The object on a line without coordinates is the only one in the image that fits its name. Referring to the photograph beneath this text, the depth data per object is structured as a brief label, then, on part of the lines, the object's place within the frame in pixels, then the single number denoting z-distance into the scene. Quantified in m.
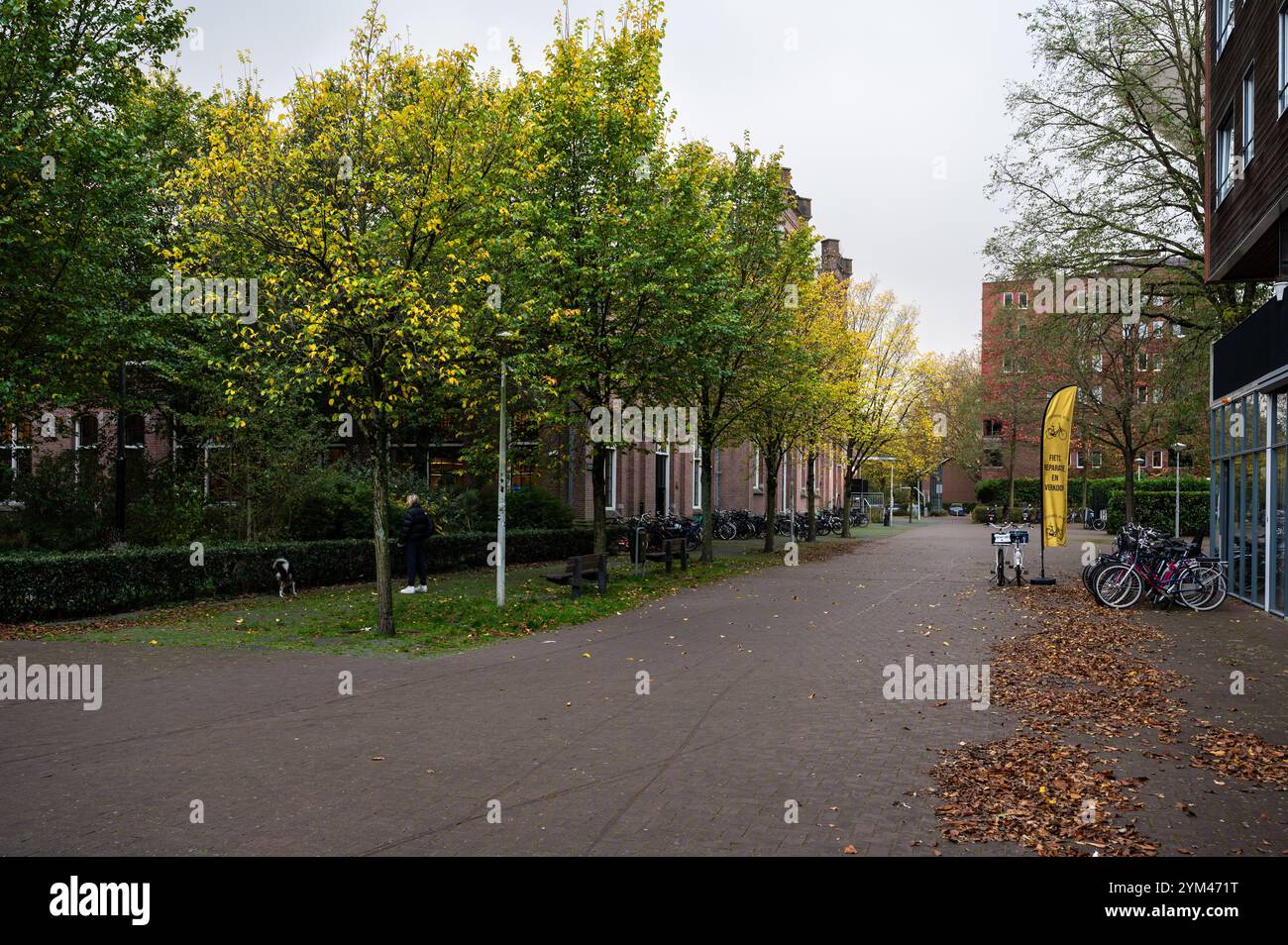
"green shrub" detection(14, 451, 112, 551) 19.02
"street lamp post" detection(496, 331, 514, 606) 14.27
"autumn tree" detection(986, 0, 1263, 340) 22.97
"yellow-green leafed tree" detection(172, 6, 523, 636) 11.52
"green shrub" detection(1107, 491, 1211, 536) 40.44
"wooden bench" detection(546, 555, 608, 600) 16.14
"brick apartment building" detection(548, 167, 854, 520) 29.86
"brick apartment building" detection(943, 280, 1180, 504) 24.42
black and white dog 16.44
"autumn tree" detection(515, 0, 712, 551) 17.28
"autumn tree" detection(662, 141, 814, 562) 22.03
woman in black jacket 16.98
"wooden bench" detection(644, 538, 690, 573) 21.22
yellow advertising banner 19.16
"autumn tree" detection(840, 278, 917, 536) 38.84
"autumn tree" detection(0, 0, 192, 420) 15.42
